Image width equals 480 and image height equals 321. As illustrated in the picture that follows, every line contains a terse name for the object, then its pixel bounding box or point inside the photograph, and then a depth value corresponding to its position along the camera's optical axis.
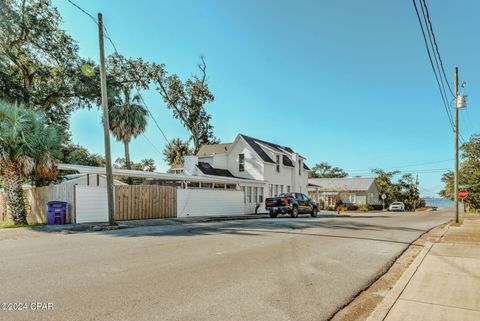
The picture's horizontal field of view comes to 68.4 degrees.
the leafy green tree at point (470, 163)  44.88
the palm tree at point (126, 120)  38.34
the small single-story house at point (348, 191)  60.44
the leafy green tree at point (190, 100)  46.97
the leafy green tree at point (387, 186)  68.69
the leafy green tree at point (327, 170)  94.56
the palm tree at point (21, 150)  15.43
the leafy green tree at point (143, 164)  69.69
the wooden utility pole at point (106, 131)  15.47
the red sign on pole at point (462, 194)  26.98
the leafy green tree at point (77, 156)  31.48
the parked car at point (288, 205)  25.38
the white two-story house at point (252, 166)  32.91
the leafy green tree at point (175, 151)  50.22
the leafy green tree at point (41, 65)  26.02
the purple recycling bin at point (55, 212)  16.27
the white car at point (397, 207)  53.17
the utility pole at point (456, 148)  21.59
